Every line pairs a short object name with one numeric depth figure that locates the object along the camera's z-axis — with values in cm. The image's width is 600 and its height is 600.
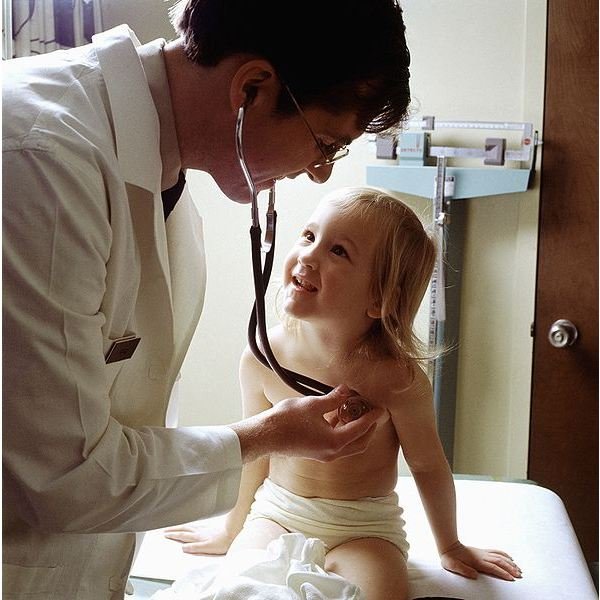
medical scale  237
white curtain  216
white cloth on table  115
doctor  92
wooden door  236
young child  147
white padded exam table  138
